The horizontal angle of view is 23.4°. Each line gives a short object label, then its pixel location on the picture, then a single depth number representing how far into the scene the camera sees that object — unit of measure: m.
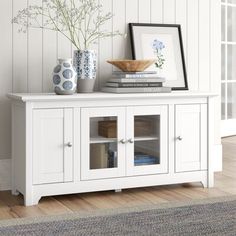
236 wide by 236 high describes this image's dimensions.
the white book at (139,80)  3.42
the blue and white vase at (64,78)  3.23
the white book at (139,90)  3.38
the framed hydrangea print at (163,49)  3.78
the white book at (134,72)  3.51
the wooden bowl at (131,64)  3.51
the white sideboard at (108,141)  3.13
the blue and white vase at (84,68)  3.41
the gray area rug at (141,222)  2.48
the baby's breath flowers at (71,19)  3.46
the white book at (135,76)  3.46
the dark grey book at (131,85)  3.41
